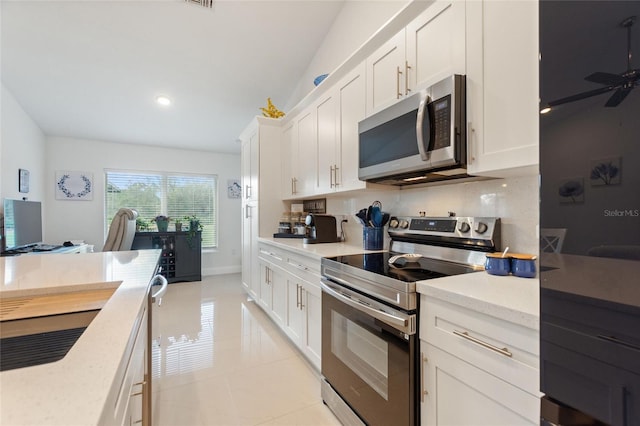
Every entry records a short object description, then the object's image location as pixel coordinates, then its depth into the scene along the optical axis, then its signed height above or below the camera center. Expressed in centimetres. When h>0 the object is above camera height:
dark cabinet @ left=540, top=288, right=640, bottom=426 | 52 -30
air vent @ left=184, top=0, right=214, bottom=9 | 241 +187
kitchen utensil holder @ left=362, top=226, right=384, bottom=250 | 205 -20
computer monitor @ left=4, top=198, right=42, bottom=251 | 293 -13
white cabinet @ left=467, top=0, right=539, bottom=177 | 104 +51
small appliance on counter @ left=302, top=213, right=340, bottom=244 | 259 -16
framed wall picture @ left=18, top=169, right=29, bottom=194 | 338 +41
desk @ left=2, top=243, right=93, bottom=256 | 311 -46
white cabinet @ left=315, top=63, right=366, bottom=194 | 202 +66
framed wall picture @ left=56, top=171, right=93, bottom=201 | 435 +44
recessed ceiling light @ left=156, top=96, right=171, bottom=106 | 362 +151
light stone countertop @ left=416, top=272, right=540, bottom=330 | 79 -28
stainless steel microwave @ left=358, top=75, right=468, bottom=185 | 126 +40
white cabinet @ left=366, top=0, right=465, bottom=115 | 131 +87
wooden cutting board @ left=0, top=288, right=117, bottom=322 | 87 -32
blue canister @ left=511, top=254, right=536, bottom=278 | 114 -23
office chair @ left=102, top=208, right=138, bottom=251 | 327 -24
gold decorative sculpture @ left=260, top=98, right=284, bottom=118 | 348 +129
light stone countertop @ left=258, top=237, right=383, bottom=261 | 196 -30
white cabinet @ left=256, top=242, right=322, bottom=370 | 197 -73
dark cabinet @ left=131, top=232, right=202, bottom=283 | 460 -70
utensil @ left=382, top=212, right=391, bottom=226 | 202 -4
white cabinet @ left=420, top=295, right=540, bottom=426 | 78 -51
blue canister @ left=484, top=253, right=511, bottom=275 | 118 -23
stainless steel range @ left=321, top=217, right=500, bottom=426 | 111 -48
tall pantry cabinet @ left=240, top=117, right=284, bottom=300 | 333 +37
